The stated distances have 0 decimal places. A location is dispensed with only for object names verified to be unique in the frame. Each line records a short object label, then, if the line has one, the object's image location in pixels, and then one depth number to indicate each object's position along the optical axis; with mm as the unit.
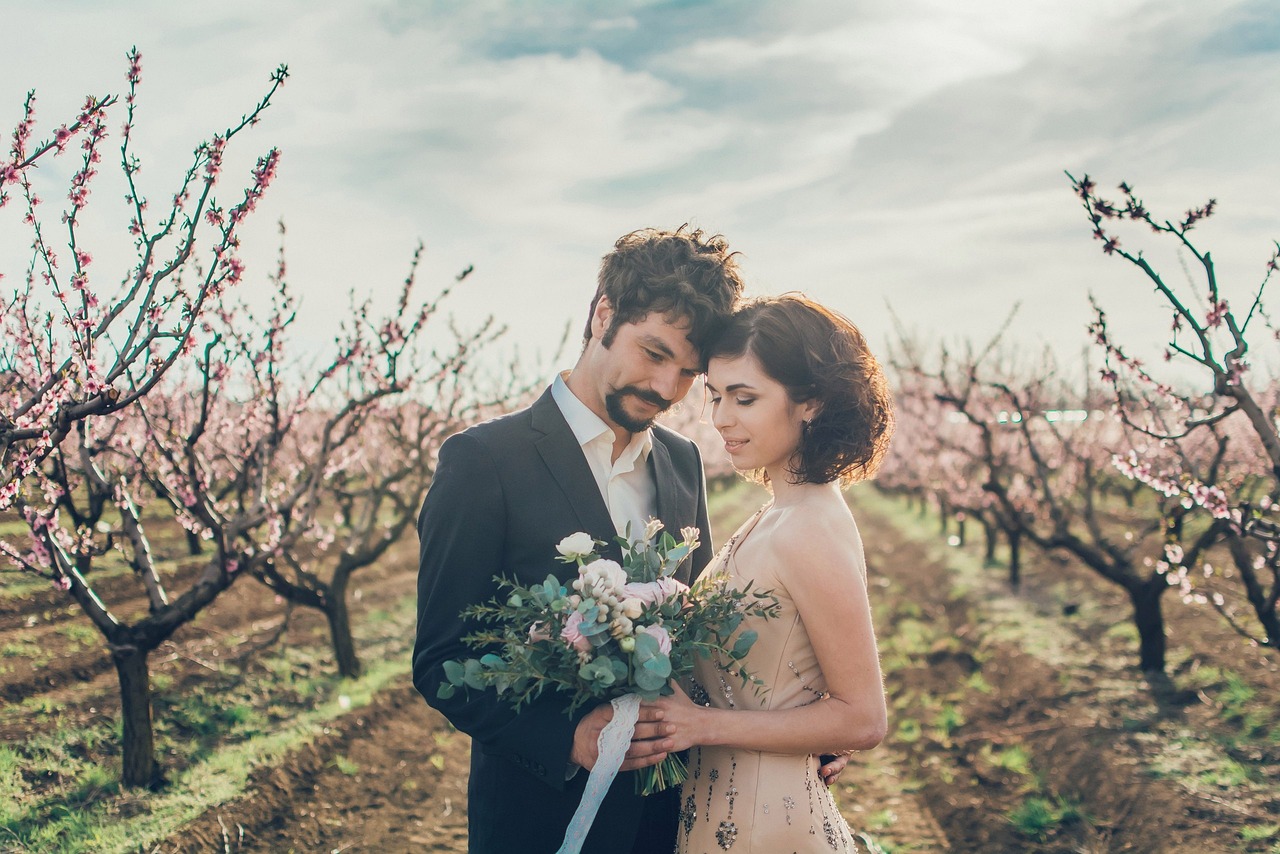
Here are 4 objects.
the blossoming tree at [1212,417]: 4152
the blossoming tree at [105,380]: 3600
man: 2445
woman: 2439
